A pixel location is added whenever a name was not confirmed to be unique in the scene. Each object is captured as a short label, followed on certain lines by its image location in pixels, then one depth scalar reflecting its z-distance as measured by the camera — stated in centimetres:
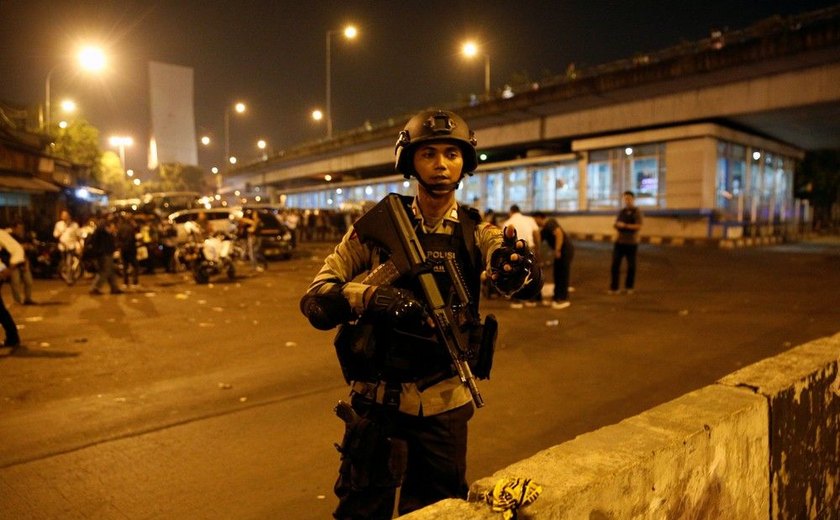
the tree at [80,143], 4168
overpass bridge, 2156
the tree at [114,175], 6744
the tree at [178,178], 8412
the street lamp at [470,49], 2860
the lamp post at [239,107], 4838
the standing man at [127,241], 1402
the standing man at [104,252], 1233
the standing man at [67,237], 1477
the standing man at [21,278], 1098
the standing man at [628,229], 1148
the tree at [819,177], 3772
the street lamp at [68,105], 4044
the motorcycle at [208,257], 1458
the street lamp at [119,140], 7822
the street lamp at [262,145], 6839
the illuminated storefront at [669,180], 2514
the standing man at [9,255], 850
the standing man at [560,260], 1070
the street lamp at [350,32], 2523
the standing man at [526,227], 1023
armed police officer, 228
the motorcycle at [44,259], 1578
